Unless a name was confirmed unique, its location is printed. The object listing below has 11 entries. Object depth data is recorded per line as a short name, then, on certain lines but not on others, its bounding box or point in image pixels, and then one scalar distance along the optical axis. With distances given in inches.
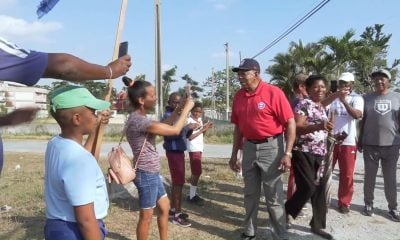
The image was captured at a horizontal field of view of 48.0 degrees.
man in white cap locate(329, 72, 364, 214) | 223.5
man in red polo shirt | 176.6
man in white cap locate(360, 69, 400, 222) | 221.0
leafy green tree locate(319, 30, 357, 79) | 724.7
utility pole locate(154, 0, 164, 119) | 738.8
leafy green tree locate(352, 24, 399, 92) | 756.1
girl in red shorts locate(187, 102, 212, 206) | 245.1
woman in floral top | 188.9
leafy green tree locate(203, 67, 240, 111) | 2132.1
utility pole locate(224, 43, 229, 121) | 1433.3
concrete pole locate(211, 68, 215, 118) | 2084.2
